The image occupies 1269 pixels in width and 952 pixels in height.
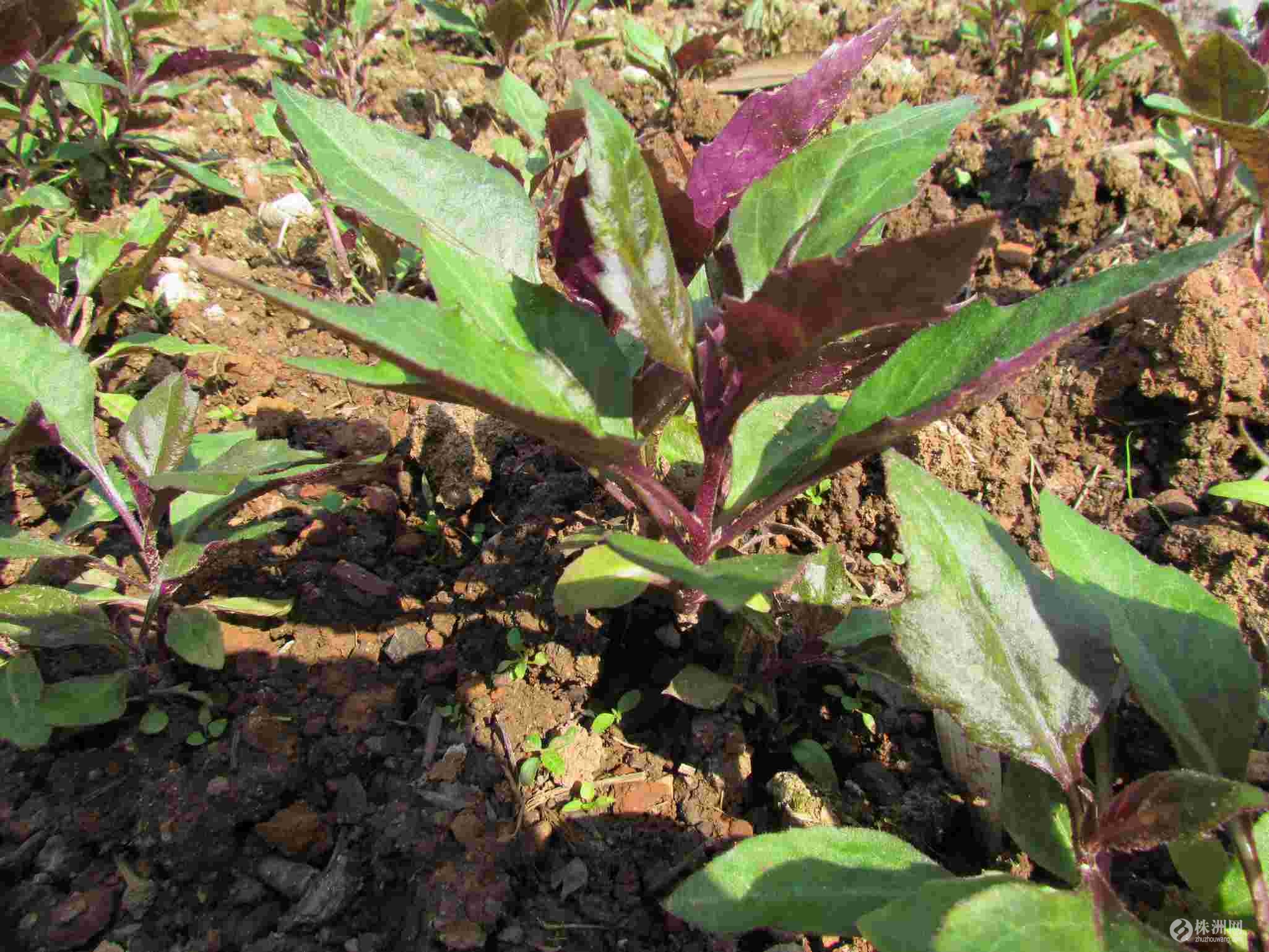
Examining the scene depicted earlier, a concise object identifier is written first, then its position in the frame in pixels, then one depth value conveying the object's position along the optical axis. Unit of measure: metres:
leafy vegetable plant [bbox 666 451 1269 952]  0.26
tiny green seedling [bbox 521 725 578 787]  0.33
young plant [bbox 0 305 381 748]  0.33
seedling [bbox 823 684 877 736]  0.35
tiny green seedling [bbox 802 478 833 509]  0.42
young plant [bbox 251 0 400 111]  0.66
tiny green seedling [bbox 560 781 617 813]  0.33
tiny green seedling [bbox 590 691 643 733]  0.35
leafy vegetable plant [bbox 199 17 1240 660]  0.23
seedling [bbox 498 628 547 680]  0.36
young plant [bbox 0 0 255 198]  0.57
